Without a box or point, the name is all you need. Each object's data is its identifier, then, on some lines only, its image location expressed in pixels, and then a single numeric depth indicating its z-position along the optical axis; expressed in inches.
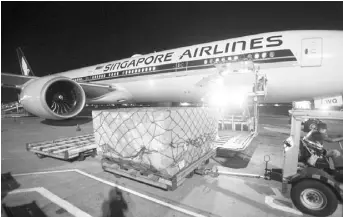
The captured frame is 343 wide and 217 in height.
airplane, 226.8
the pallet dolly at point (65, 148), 191.3
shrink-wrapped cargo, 126.6
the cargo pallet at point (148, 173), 120.0
